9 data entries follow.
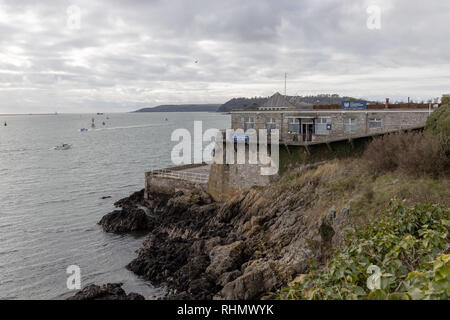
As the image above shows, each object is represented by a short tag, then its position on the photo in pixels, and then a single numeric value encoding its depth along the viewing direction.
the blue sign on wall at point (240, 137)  33.61
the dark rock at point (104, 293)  20.94
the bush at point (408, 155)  20.20
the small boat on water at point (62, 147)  96.75
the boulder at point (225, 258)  21.89
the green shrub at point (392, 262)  5.21
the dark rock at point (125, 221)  33.94
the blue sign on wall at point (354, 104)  32.22
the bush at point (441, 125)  20.53
